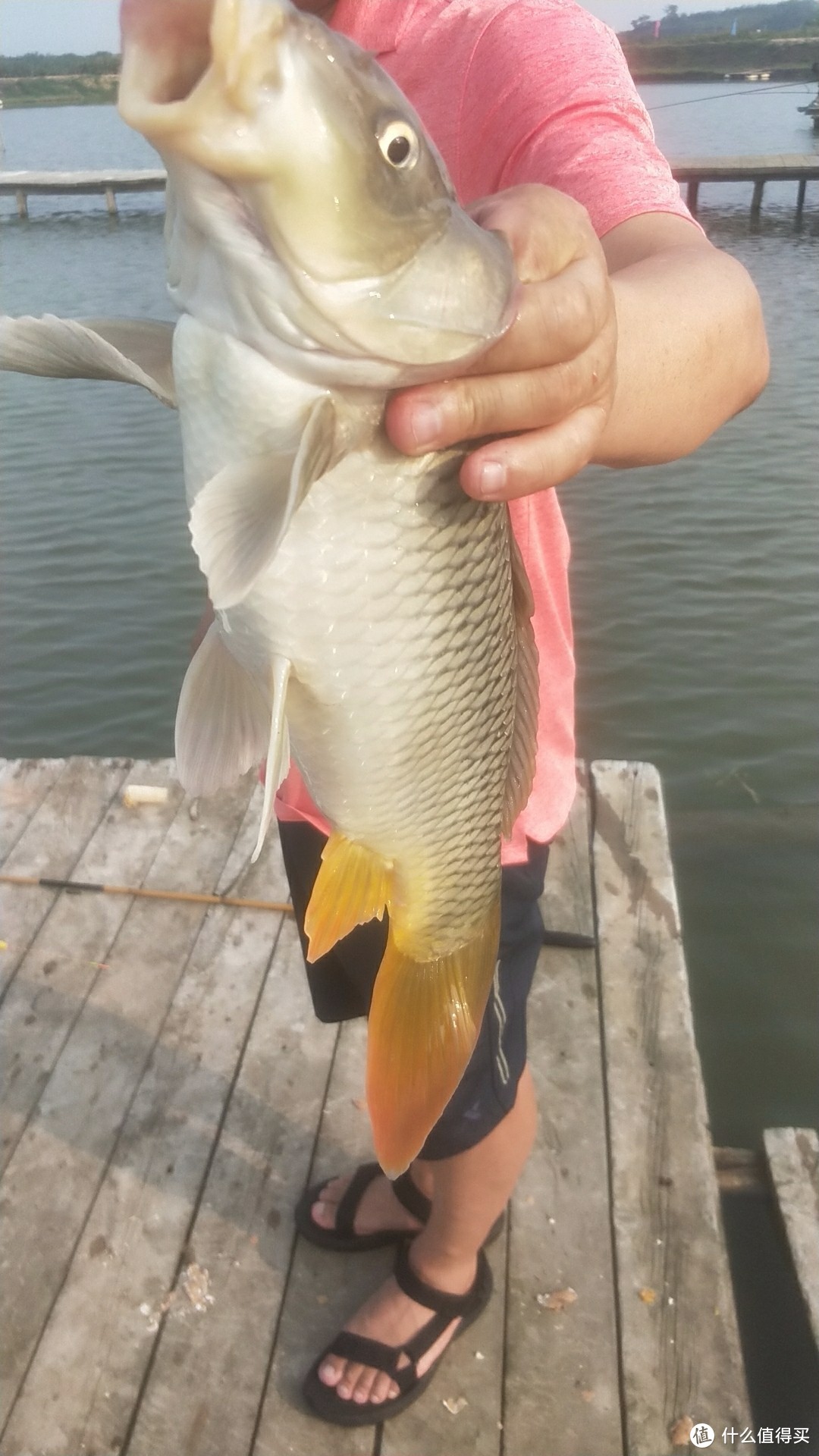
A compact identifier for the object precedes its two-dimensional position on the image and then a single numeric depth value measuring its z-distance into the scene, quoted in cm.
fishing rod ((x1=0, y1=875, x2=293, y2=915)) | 306
